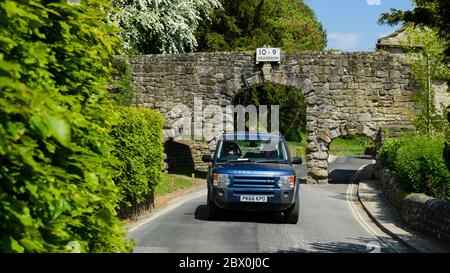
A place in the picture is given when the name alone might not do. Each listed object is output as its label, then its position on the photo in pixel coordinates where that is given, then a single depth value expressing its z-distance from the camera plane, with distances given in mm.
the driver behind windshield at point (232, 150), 13242
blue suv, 12352
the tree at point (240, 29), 36156
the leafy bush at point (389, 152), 19312
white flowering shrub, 28438
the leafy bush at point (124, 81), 26391
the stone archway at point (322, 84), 24719
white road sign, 24859
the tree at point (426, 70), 21047
